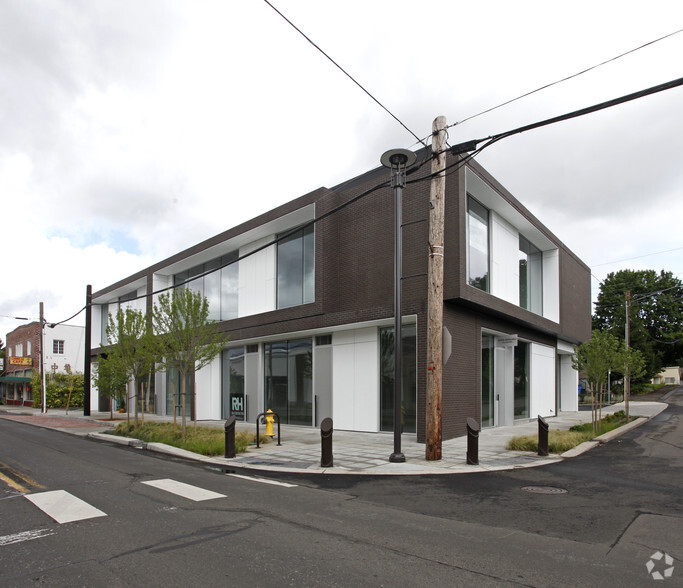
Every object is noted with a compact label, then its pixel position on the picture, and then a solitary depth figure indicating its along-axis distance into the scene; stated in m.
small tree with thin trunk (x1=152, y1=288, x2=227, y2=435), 14.73
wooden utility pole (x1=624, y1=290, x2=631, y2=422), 21.55
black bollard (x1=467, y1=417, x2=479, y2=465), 10.70
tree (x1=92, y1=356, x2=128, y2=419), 24.35
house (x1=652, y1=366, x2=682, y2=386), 88.72
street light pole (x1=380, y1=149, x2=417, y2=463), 10.94
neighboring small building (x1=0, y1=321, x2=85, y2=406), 50.59
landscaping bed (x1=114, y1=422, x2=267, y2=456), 12.71
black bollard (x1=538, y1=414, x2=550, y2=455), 11.84
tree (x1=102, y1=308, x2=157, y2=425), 18.23
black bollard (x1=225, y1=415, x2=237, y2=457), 11.96
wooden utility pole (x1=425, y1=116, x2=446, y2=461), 10.76
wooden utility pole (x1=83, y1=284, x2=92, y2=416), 27.88
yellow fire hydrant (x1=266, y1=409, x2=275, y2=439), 15.13
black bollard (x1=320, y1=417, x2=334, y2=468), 10.48
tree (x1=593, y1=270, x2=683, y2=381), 57.56
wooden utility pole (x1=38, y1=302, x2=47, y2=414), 34.62
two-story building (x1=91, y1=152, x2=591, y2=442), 15.51
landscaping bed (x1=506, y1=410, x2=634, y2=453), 12.52
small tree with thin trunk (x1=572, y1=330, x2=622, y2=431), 16.42
